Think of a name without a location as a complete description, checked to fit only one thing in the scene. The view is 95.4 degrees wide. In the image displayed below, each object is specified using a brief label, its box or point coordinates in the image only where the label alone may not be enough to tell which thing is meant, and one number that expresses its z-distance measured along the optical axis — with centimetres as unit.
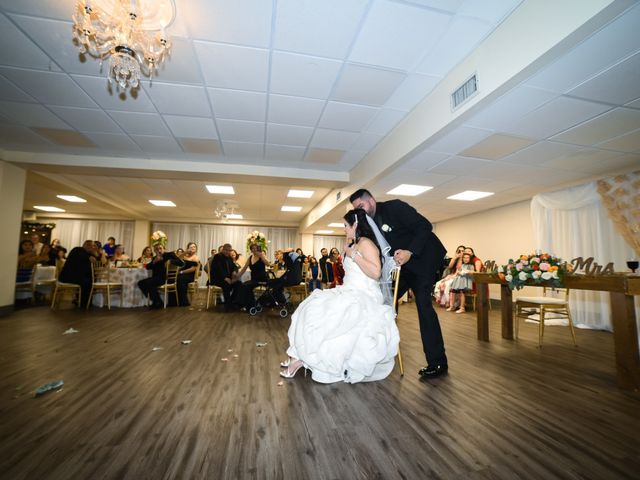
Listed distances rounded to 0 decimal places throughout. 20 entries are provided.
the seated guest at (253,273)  573
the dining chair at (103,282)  594
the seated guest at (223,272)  612
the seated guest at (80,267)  589
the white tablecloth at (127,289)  624
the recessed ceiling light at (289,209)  1039
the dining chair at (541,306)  364
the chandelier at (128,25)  211
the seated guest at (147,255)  756
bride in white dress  219
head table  229
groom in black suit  244
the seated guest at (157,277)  616
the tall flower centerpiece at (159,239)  727
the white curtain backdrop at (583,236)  522
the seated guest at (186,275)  661
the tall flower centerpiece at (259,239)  687
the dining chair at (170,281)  624
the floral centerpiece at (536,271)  310
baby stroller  564
